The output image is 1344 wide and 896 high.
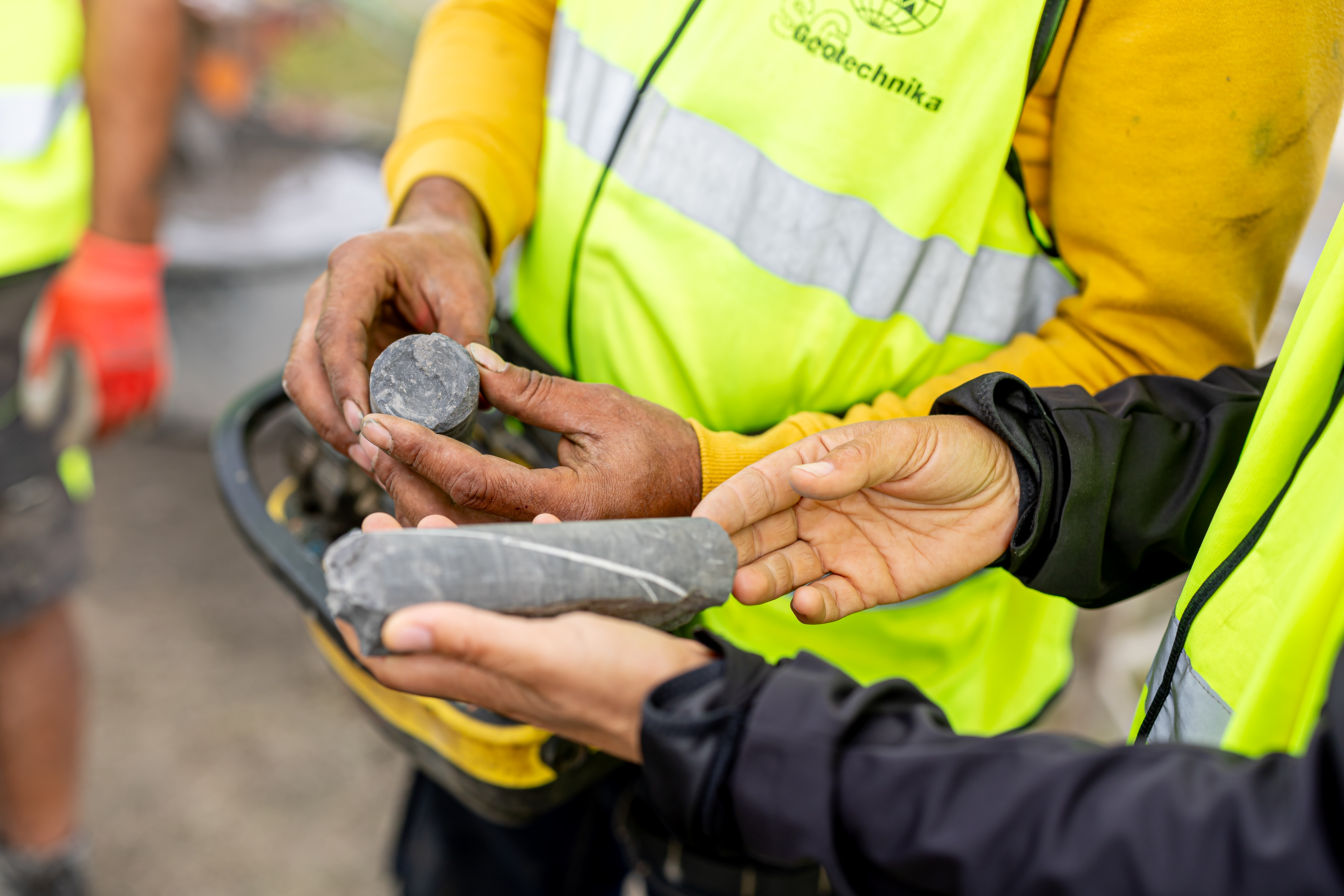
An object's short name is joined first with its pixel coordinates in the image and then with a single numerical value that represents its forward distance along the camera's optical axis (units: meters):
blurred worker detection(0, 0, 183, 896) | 1.72
